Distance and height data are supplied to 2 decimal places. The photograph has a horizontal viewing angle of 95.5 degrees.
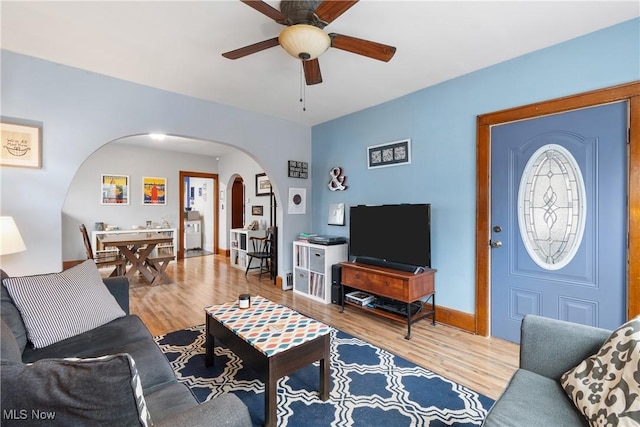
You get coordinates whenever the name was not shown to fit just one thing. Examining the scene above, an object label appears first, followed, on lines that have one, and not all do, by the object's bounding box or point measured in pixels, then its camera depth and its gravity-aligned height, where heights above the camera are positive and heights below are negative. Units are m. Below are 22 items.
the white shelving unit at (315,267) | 3.71 -0.75
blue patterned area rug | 1.67 -1.18
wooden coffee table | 1.57 -0.77
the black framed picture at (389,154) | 3.32 +0.69
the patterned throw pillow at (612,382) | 0.99 -0.65
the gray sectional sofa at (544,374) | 1.11 -0.78
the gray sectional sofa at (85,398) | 0.71 -0.46
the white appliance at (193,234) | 7.65 -0.60
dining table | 4.41 -0.73
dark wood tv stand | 2.76 -0.76
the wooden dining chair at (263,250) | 4.94 -0.72
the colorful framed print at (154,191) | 6.25 +0.46
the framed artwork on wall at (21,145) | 2.38 +0.56
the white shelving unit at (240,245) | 5.50 -0.66
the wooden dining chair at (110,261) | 4.06 -0.75
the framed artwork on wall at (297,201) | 4.35 +0.16
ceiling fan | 1.61 +1.09
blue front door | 2.12 -0.06
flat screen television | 2.86 -0.24
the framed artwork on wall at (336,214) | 4.11 -0.04
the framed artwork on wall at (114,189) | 5.79 +0.46
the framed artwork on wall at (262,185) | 5.68 +0.52
